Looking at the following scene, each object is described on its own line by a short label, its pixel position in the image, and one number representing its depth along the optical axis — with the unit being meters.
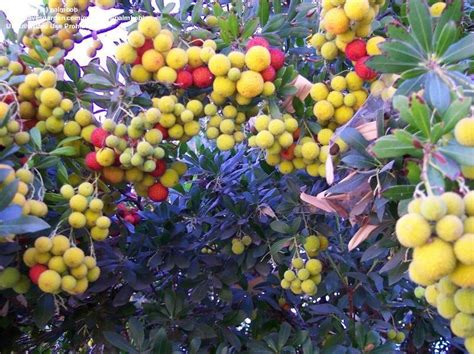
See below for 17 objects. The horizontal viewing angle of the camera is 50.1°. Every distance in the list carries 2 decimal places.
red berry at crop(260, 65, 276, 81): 0.39
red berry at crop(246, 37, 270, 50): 0.40
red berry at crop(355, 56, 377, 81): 0.38
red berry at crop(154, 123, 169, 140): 0.40
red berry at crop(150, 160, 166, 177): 0.41
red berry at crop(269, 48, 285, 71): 0.40
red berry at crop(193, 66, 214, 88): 0.40
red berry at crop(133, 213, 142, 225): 0.59
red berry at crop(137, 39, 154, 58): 0.40
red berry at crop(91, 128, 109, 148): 0.39
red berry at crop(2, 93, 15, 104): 0.39
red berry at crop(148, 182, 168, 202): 0.42
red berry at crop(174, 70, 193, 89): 0.40
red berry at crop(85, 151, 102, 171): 0.39
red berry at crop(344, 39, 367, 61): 0.38
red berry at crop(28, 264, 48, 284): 0.36
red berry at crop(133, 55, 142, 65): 0.40
